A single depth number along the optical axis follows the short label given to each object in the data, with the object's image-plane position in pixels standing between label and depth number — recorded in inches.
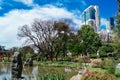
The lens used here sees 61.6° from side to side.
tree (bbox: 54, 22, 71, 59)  797.4
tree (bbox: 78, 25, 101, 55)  862.9
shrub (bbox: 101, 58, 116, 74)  261.2
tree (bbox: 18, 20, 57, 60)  801.3
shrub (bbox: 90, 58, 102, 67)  429.7
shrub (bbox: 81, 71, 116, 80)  166.7
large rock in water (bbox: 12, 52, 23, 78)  251.9
